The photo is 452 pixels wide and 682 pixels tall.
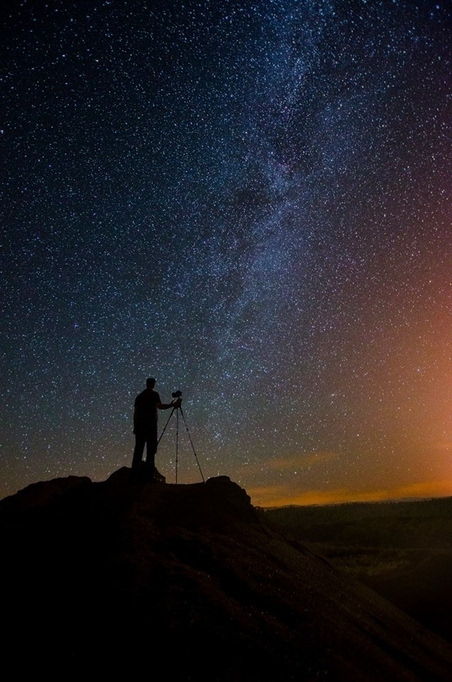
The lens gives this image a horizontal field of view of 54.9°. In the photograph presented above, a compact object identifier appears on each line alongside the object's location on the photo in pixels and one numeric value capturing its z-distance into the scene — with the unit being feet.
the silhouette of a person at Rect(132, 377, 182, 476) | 29.99
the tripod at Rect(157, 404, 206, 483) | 35.91
